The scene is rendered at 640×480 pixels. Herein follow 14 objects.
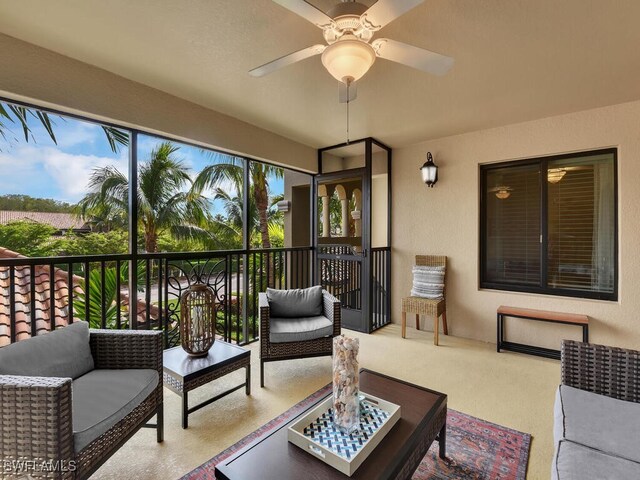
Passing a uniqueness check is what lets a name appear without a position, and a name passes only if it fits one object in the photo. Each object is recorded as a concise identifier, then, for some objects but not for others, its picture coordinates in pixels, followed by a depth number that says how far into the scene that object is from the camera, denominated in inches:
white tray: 45.6
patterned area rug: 63.4
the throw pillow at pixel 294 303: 117.1
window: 125.7
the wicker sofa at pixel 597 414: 43.9
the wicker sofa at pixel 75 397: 45.9
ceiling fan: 52.6
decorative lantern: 89.4
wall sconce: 155.8
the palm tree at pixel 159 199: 175.3
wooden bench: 118.4
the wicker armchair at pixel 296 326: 103.0
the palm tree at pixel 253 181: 230.8
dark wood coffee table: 43.5
